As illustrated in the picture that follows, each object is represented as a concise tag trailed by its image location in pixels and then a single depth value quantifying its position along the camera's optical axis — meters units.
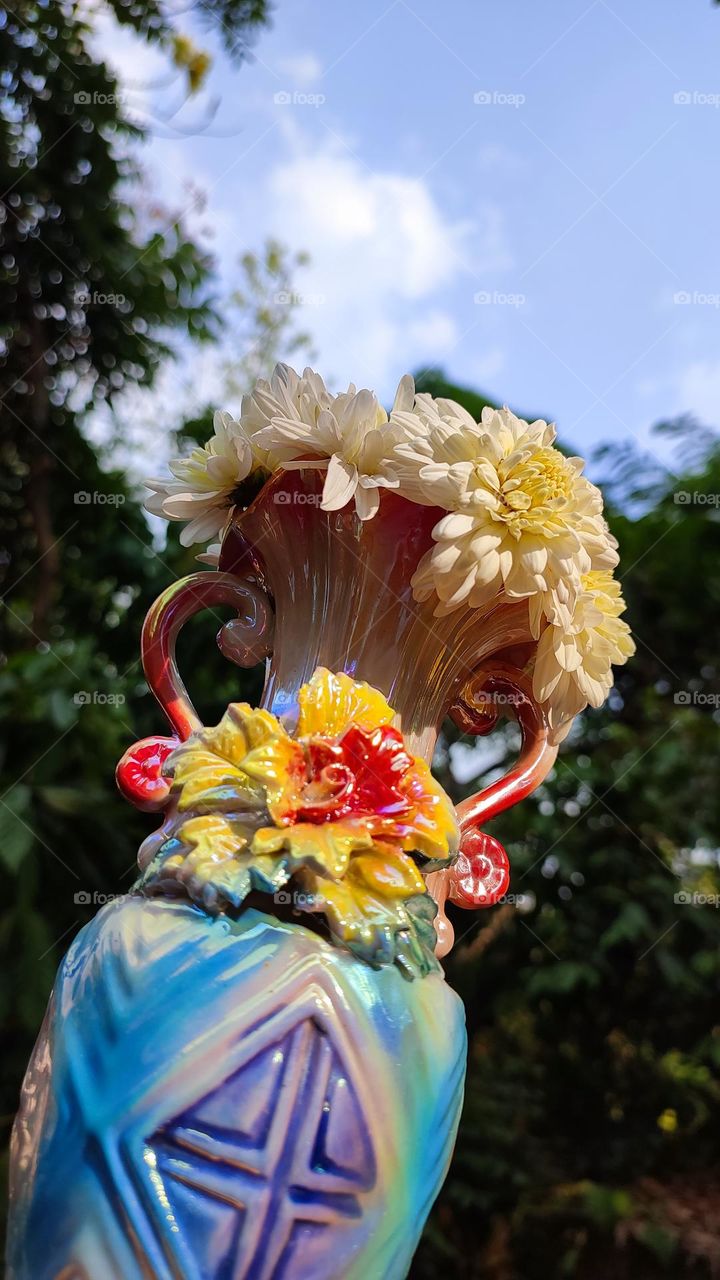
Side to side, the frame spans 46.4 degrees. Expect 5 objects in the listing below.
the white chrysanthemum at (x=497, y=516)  0.22
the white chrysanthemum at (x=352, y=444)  0.22
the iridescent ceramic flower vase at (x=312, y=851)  0.17
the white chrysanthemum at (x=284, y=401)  0.23
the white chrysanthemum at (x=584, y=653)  0.23
